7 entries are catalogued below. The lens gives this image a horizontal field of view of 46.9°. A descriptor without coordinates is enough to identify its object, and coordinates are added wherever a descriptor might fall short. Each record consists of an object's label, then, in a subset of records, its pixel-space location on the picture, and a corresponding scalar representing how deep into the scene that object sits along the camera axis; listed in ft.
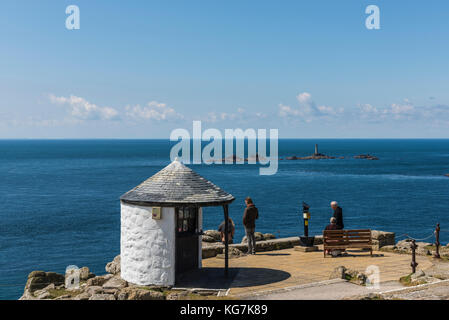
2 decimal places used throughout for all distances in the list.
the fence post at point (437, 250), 60.18
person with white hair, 60.35
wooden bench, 60.23
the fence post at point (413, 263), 50.57
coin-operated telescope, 64.03
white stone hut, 47.65
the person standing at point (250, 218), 60.13
